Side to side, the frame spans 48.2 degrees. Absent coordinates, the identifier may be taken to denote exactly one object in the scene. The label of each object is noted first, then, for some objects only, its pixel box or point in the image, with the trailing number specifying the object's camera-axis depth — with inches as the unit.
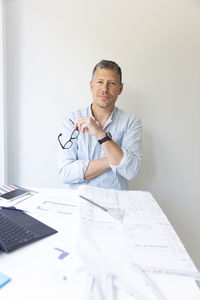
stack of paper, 17.7
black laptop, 24.3
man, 47.4
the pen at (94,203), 30.4
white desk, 18.0
